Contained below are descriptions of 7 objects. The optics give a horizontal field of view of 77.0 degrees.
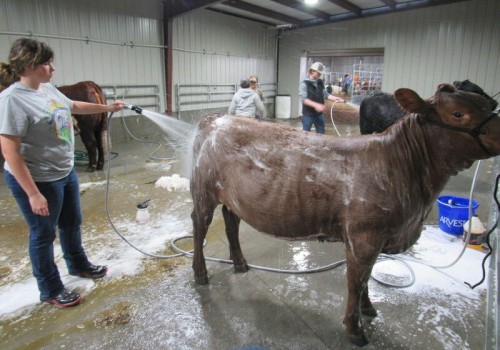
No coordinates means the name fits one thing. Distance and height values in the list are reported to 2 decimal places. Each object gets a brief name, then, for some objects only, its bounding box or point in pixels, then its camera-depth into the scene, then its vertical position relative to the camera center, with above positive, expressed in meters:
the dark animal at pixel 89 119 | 5.43 -0.31
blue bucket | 3.04 -1.05
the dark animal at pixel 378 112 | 4.14 -0.10
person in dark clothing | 5.02 +0.10
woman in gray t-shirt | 1.75 -0.32
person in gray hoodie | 5.18 +0.01
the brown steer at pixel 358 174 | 1.49 -0.38
